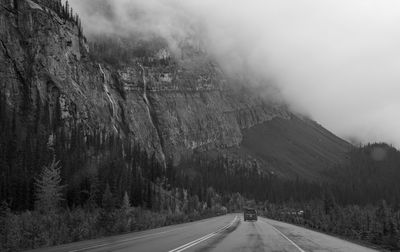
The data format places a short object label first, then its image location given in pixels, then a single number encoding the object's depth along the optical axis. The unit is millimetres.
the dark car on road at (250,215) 68438
